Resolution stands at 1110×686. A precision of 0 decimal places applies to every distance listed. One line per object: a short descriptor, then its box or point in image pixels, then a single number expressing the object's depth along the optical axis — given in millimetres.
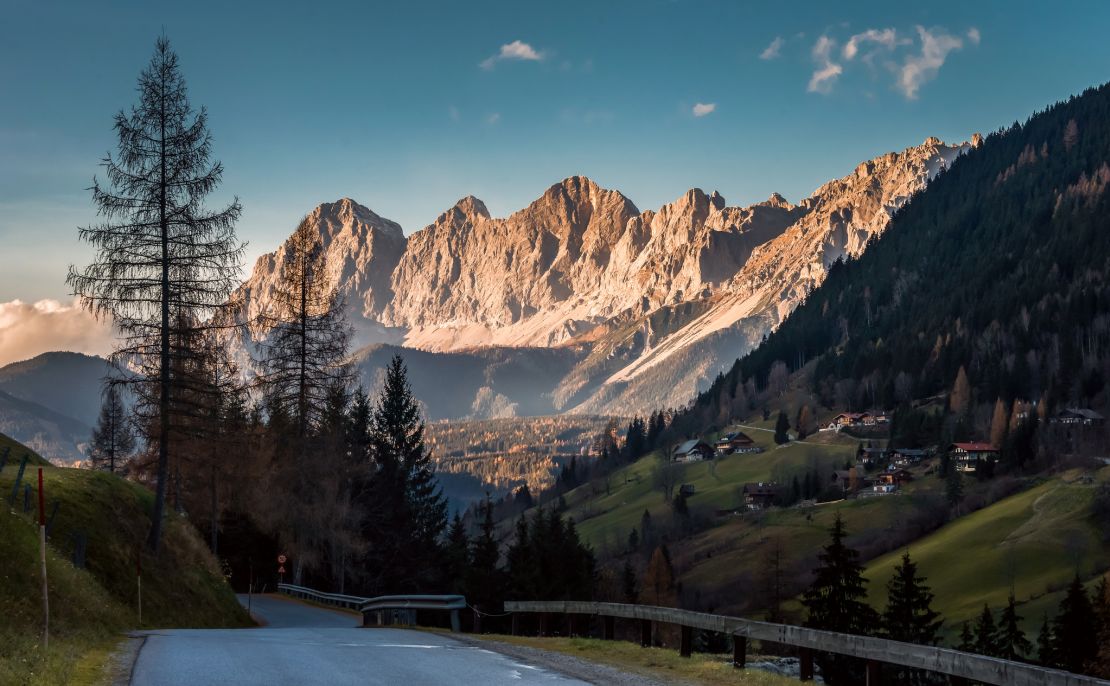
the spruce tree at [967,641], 93956
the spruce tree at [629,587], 108888
